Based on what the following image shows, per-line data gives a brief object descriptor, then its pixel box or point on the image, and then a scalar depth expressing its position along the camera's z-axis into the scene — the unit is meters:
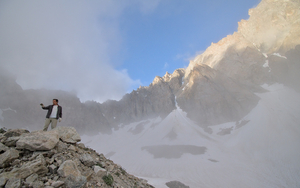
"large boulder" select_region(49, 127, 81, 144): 6.08
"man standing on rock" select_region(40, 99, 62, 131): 7.07
